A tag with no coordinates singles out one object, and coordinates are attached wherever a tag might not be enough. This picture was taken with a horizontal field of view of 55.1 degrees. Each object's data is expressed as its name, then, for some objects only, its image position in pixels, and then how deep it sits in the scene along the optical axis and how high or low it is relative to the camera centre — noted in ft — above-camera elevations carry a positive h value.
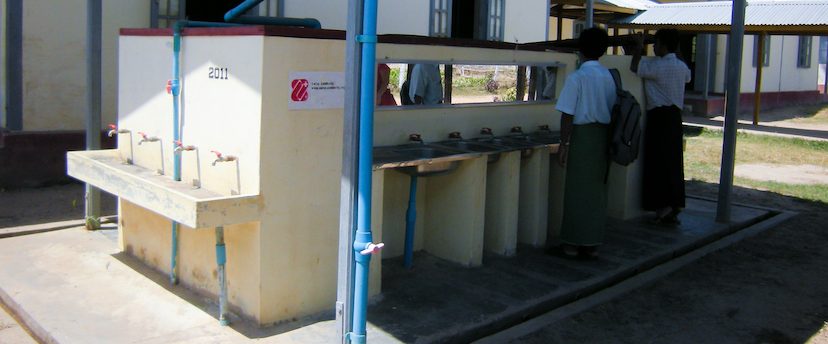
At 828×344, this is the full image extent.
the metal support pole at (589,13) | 33.96 +4.20
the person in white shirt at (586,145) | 18.17 -0.79
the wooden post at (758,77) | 54.09 +2.69
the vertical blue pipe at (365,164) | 11.19 -0.88
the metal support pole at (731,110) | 23.22 +0.17
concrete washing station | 13.17 -1.33
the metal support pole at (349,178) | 11.35 -1.10
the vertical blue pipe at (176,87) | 14.56 +0.17
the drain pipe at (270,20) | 15.25 +1.61
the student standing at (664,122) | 22.35 -0.25
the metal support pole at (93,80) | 19.70 +0.34
